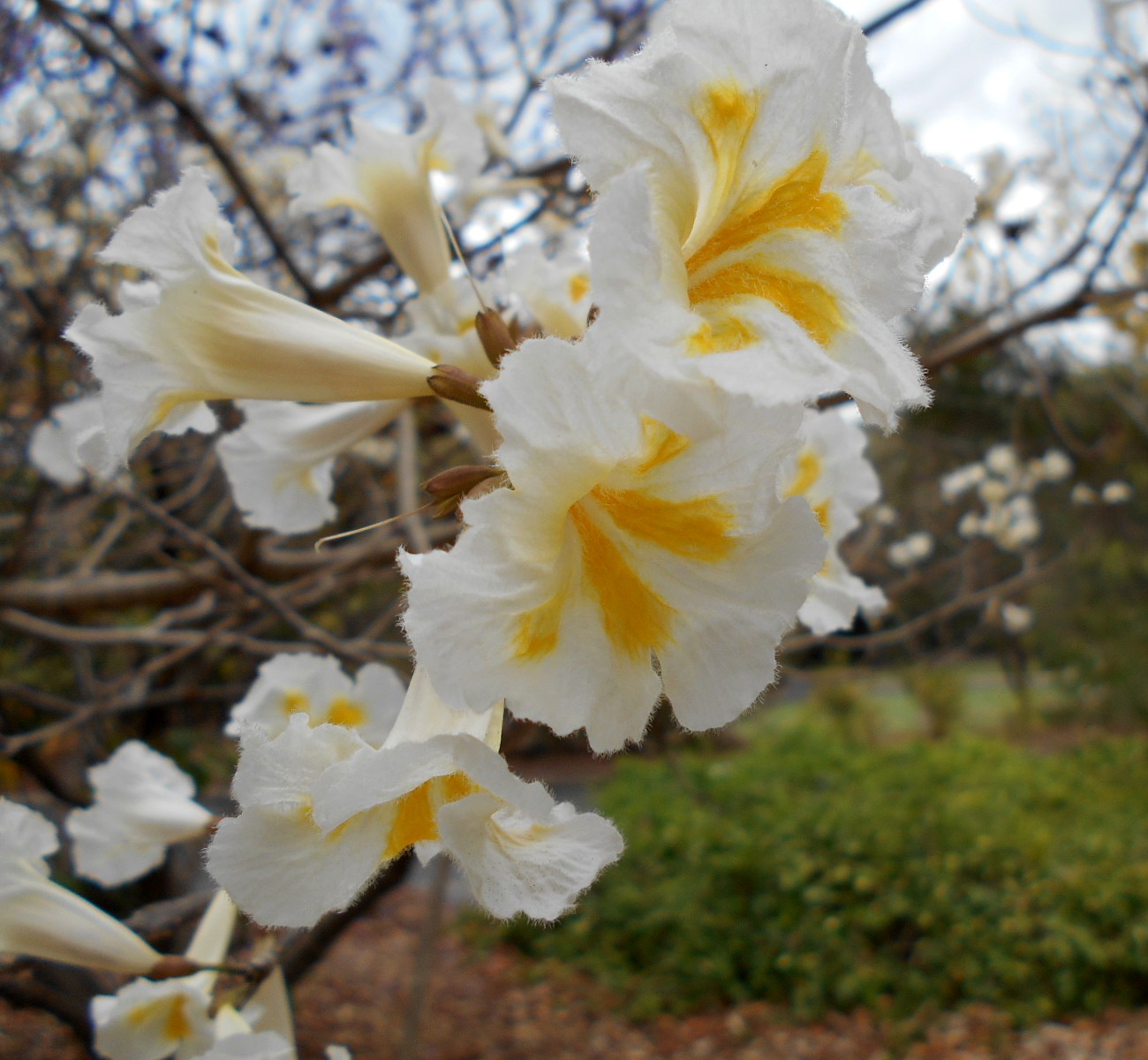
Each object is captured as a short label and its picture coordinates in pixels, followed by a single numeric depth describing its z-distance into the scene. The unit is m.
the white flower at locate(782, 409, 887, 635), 0.26
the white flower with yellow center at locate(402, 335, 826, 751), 0.15
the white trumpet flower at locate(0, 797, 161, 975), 0.23
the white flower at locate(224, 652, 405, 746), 0.30
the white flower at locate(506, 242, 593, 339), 0.28
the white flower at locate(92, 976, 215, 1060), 0.26
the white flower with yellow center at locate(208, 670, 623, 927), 0.15
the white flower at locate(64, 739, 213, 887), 0.32
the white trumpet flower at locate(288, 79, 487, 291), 0.26
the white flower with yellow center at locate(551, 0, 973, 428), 0.14
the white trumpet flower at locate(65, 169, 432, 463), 0.17
